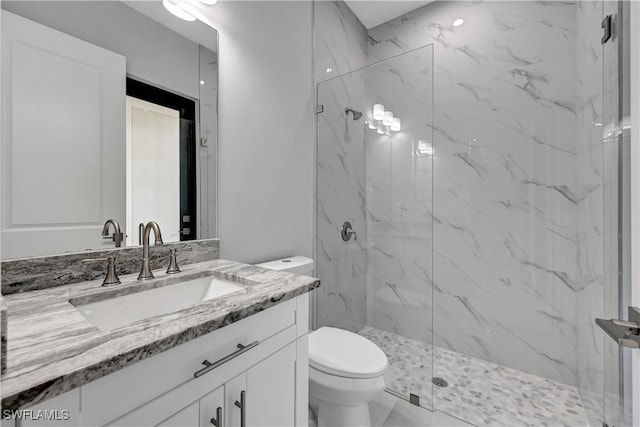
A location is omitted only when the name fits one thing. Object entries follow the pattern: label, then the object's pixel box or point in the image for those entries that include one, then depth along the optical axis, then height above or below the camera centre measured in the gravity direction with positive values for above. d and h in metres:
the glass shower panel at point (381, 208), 1.78 +0.03
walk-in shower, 1.66 +0.01
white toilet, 1.19 -0.74
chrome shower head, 1.96 +0.72
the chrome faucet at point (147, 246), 0.98 -0.13
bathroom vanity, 0.46 -0.31
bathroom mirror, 0.81 +0.31
